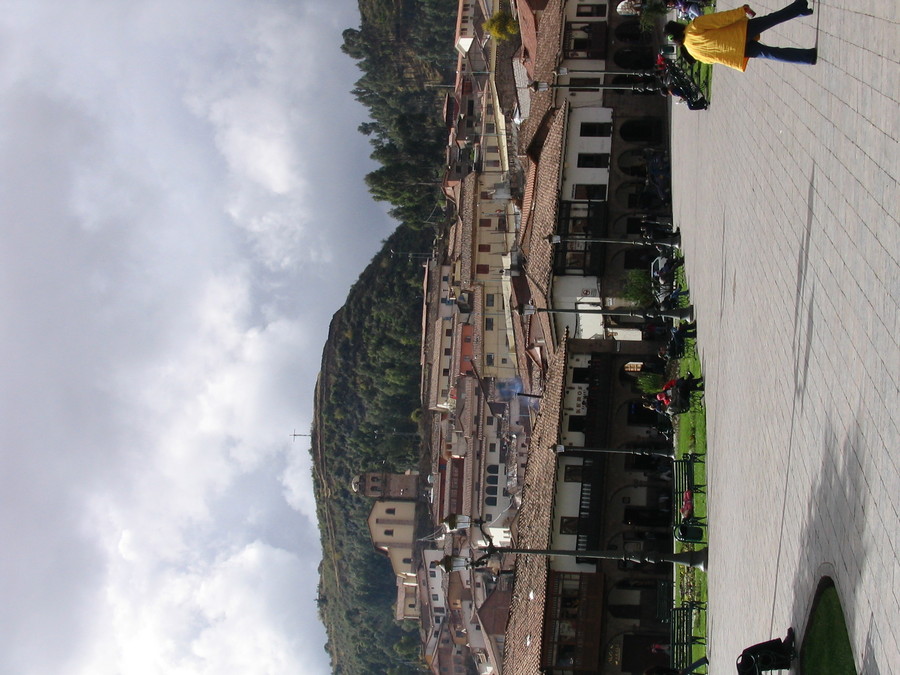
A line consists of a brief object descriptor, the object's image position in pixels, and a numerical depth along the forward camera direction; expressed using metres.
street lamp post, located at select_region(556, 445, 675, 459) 28.31
